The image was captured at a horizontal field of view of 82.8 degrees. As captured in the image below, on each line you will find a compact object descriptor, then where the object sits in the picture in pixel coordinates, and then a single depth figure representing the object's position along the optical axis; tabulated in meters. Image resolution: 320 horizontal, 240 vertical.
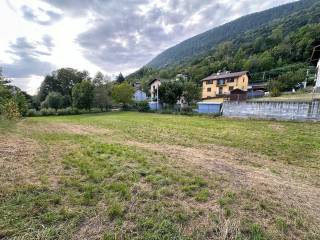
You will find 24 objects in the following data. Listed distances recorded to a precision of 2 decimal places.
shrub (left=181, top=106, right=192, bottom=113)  27.16
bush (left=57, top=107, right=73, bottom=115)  36.10
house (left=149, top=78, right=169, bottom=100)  45.64
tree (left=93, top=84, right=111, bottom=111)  37.41
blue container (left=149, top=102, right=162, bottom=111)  35.23
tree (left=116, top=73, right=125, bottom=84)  64.24
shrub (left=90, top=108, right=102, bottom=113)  38.97
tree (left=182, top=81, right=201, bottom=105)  32.00
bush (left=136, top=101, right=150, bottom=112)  35.47
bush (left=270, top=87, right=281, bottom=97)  27.64
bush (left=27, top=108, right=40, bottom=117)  33.70
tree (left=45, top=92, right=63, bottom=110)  40.67
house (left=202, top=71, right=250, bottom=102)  40.59
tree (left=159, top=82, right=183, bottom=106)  30.88
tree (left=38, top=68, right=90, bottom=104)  50.16
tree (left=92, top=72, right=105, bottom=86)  46.62
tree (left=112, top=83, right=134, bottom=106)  38.47
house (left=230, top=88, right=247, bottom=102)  24.77
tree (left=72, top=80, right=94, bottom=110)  36.41
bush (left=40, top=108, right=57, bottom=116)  35.16
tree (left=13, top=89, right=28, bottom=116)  22.58
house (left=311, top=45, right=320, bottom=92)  17.73
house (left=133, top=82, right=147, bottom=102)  58.92
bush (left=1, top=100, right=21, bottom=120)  13.71
